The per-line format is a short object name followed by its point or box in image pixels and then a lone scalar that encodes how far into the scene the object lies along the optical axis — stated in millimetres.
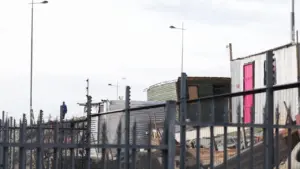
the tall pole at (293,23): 33694
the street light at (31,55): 42938
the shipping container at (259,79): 6312
